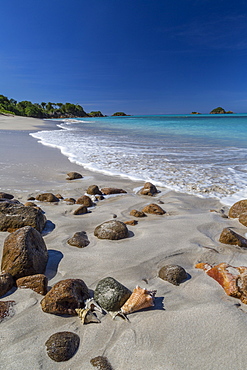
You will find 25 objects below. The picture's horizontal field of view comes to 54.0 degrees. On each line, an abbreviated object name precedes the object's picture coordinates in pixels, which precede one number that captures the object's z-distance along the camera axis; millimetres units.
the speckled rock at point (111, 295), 1558
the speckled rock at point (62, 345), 1249
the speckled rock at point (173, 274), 1862
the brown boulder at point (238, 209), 3229
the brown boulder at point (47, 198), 3652
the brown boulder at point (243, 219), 3005
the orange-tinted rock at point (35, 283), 1693
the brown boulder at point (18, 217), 2543
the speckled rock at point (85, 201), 3537
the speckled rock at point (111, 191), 4188
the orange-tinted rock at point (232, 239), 2445
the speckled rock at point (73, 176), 5088
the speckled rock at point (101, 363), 1208
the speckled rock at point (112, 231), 2508
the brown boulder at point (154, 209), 3287
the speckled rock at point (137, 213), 3180
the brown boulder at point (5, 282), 1660
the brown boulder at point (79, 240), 2370
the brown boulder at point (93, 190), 4105
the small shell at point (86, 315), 1465
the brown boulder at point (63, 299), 1512
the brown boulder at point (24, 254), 1809
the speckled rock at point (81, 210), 3207
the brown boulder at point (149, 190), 4211
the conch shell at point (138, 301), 1537
